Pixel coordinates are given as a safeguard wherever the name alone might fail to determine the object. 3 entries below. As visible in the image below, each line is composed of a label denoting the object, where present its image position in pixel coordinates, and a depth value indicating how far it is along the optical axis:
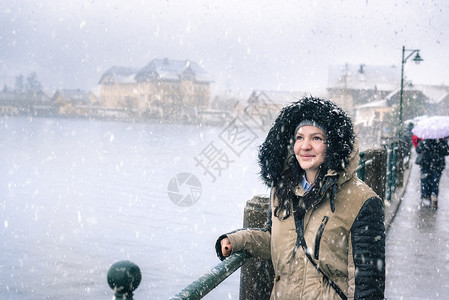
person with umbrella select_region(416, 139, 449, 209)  9.07
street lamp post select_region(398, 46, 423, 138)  21.30
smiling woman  2.17
